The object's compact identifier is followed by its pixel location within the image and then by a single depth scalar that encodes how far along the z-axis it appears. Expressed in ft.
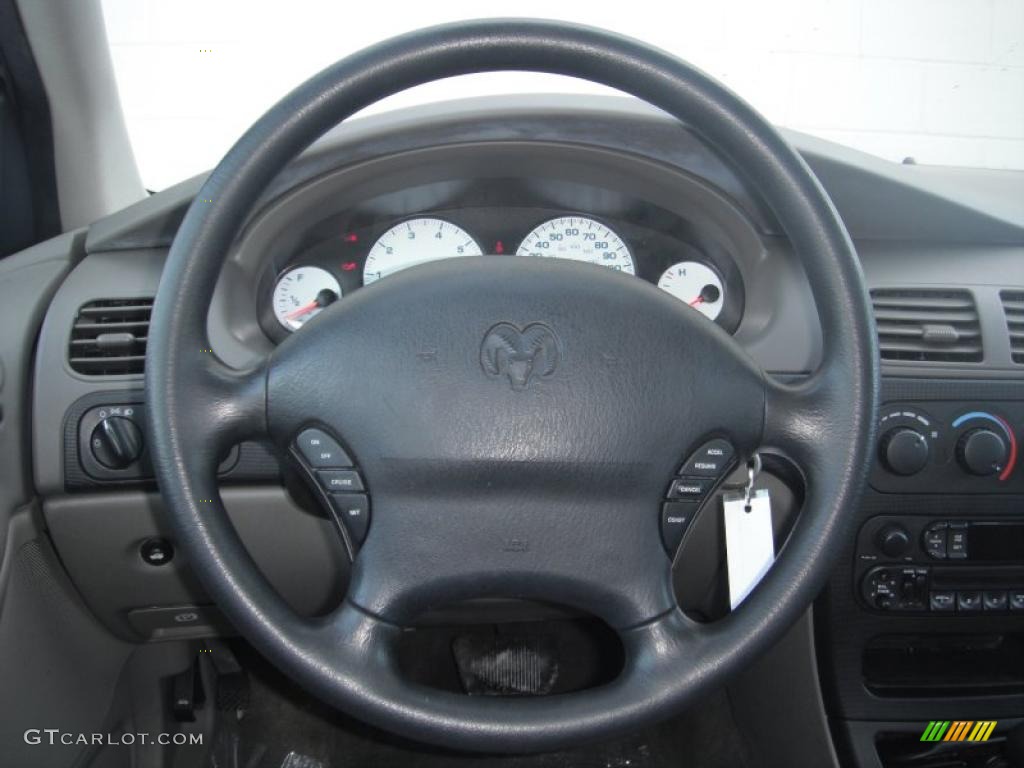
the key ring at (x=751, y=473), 3.10
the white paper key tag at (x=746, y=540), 3.14
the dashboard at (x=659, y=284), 3.92
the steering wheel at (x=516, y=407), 2.73
